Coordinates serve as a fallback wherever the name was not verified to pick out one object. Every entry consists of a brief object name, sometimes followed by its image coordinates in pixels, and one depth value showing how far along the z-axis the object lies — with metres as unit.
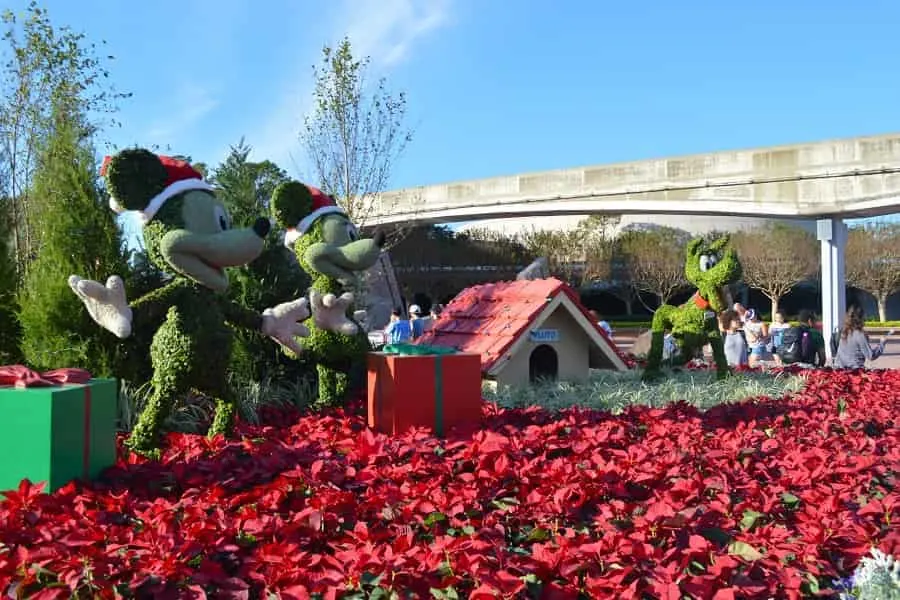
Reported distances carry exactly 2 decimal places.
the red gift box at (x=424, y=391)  5.00
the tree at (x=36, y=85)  11.11
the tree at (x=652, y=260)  35.28
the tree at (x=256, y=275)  6.54
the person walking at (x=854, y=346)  9.11
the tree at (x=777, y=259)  33.75
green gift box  3.32
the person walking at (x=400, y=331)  11.51
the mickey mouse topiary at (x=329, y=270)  5.54
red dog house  6.93
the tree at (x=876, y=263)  35.16
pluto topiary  7.64
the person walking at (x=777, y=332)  11.77
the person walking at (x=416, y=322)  12.16
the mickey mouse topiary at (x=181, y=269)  4.36
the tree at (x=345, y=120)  13.11
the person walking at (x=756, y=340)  12.63
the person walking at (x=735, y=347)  10.84
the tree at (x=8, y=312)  6.17
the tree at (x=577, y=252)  35.66
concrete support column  17.55
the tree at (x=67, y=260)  5.34
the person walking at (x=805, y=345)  10.34
